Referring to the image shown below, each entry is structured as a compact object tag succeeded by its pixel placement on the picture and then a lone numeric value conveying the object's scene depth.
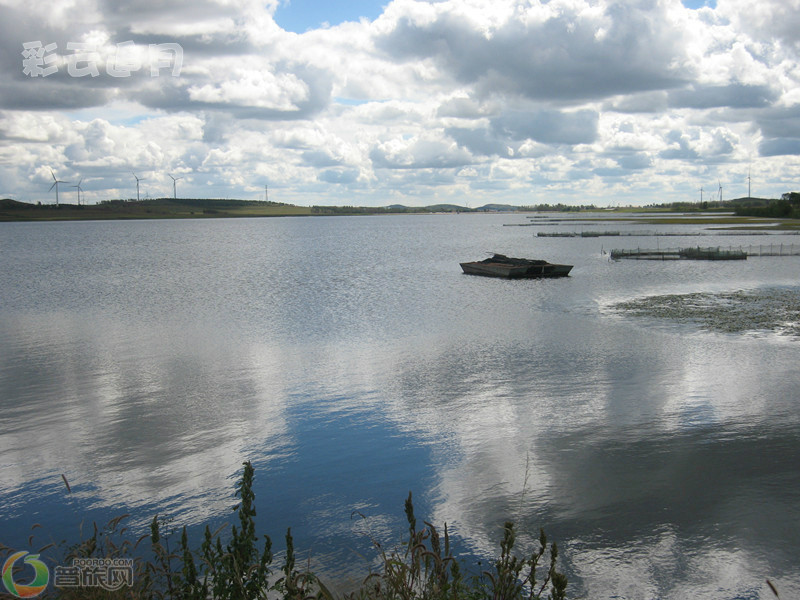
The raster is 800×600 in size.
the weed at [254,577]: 7.48
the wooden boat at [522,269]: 73.56
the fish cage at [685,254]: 87.81
